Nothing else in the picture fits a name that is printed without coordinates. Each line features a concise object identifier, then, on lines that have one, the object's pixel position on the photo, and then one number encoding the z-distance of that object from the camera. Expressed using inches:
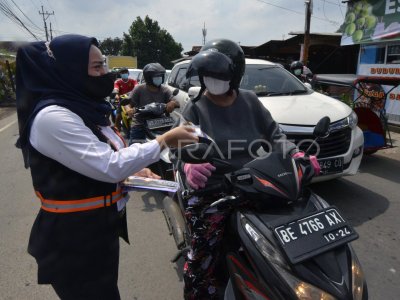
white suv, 159.0
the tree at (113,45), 3038.9
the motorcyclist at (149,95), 198.8
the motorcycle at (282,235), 57.3
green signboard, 349.5
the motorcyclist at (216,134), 83.8
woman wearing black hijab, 54.6
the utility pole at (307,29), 458.0
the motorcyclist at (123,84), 317.7
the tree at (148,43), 2113.7
